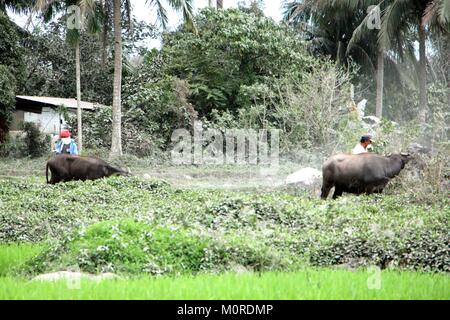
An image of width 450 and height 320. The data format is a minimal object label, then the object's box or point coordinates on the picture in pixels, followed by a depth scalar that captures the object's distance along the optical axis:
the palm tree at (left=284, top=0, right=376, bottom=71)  33.97
